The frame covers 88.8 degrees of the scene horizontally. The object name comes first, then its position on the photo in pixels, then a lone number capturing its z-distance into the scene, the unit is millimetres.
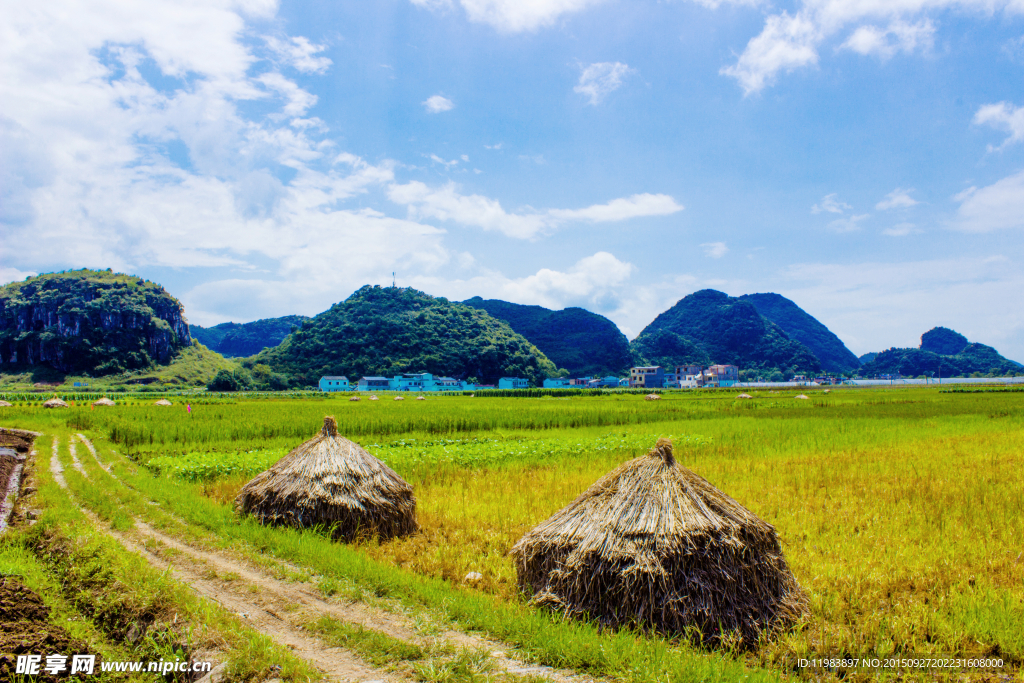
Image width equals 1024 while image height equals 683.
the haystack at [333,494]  8508
